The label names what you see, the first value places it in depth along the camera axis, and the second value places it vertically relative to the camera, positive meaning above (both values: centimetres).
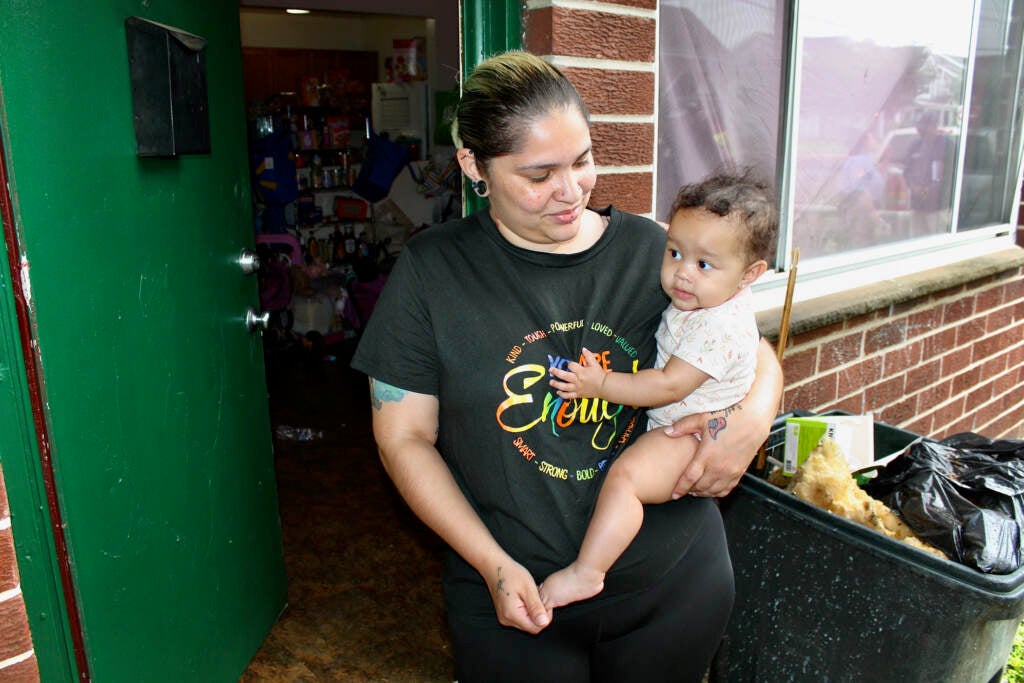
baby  150 -37
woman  148 -44
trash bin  183 -106
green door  163 -46
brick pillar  211 +23
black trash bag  188 -82
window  274 +19
